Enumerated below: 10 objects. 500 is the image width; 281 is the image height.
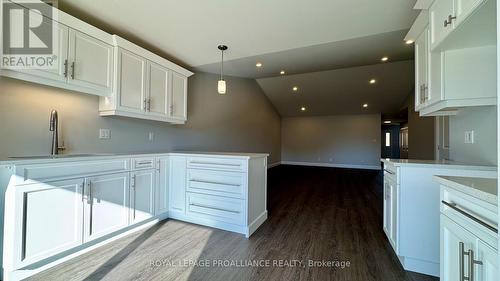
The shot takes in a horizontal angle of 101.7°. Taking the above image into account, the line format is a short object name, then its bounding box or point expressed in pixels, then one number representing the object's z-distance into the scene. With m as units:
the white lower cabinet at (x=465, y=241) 0.82
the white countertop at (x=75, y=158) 1.55
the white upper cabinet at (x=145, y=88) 2.37
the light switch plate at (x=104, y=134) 2.49
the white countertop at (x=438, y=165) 1.61
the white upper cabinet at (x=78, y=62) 1.79
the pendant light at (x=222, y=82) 2.79
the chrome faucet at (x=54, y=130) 1.99
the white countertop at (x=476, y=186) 0.79
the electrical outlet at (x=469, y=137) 1.94
